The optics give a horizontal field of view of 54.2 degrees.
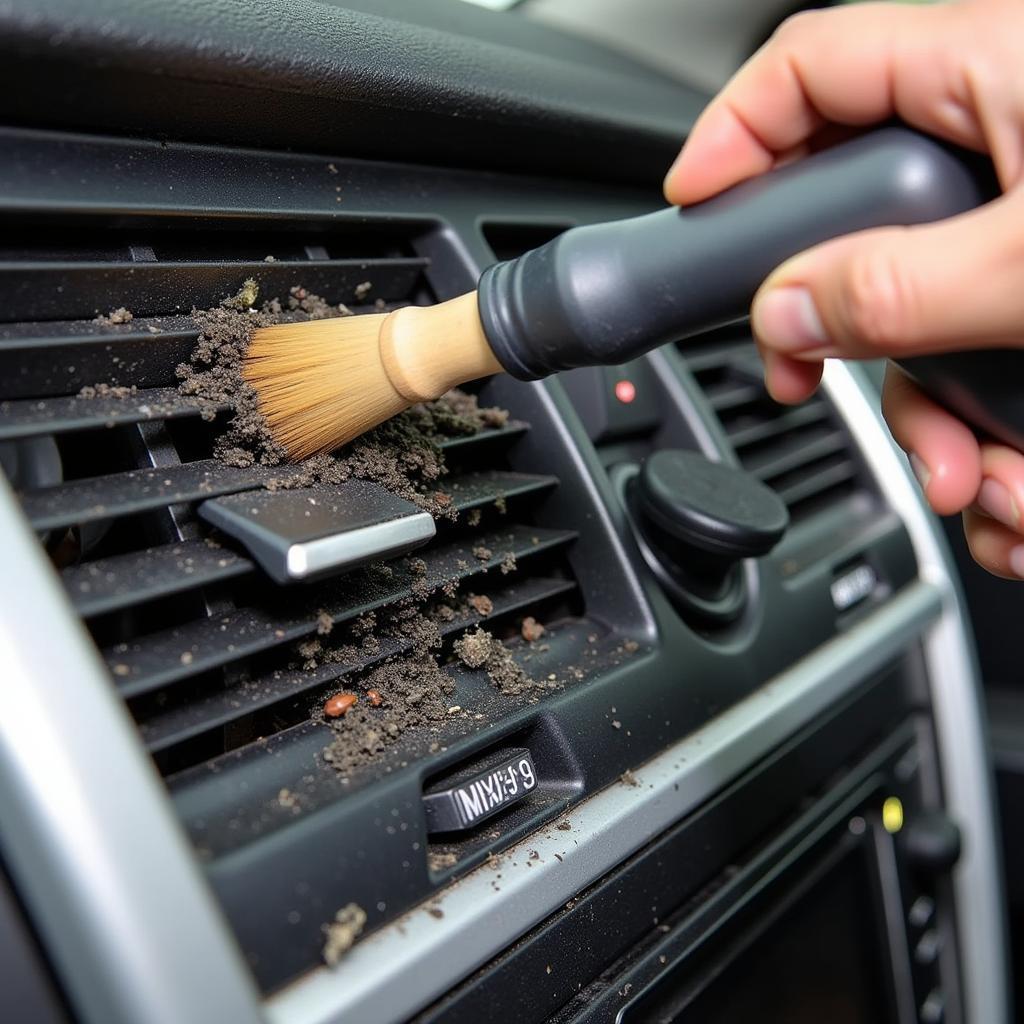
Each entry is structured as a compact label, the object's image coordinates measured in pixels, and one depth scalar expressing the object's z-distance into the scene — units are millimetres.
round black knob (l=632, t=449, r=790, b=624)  734
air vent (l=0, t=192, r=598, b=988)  464
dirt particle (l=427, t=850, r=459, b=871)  520
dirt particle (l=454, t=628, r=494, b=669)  610
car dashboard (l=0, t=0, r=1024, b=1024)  409
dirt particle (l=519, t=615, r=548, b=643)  688
